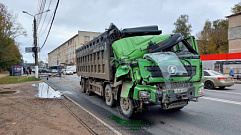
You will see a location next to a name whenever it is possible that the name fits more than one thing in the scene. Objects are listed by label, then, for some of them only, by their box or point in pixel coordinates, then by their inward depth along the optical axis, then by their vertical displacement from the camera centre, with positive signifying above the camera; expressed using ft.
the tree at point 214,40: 125.18 +20.47
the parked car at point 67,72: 132.67 -3.55
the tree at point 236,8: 123.11 +44.43
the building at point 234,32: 98.37 +20.68
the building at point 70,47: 197.06 +31.68
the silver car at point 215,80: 36.50 -3.10
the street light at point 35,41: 72.19 +11.96
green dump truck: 14.02 -0.19
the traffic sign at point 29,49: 76.66 +8.86
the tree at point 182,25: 147.54 +37.65
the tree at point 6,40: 102.67 +19.26
